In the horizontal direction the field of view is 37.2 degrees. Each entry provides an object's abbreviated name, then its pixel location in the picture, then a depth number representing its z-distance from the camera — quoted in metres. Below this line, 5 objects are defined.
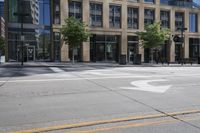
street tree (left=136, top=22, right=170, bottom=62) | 40.44
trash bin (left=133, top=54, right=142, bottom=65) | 37.97
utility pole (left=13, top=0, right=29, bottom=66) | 40.94
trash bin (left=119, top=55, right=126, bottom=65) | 36.39
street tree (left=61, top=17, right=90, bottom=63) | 35.84
